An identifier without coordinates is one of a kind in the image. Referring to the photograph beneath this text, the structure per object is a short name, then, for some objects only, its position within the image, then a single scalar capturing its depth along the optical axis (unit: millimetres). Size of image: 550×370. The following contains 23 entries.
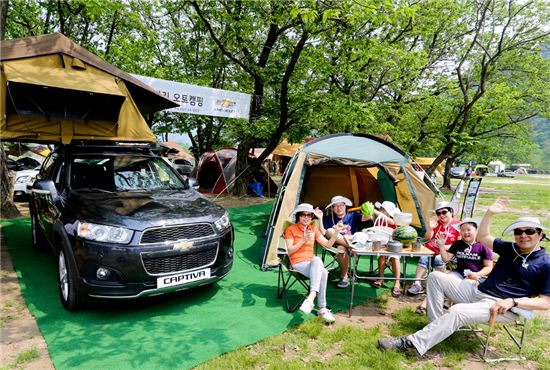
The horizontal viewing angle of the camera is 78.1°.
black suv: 3391
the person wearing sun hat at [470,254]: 3671
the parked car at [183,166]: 21944
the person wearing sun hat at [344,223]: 4619
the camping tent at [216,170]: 14359
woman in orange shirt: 3867
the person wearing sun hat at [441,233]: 4543
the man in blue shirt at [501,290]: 2943
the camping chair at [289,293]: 4094
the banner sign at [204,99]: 8367
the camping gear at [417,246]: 4207
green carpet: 3021
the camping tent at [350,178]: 5637
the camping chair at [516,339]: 2955
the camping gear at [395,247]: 4035
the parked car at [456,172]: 43659
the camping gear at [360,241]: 4258
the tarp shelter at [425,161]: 33562
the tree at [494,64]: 12578
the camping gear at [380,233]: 4262
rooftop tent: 4793
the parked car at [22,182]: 10672
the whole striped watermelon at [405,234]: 4168
